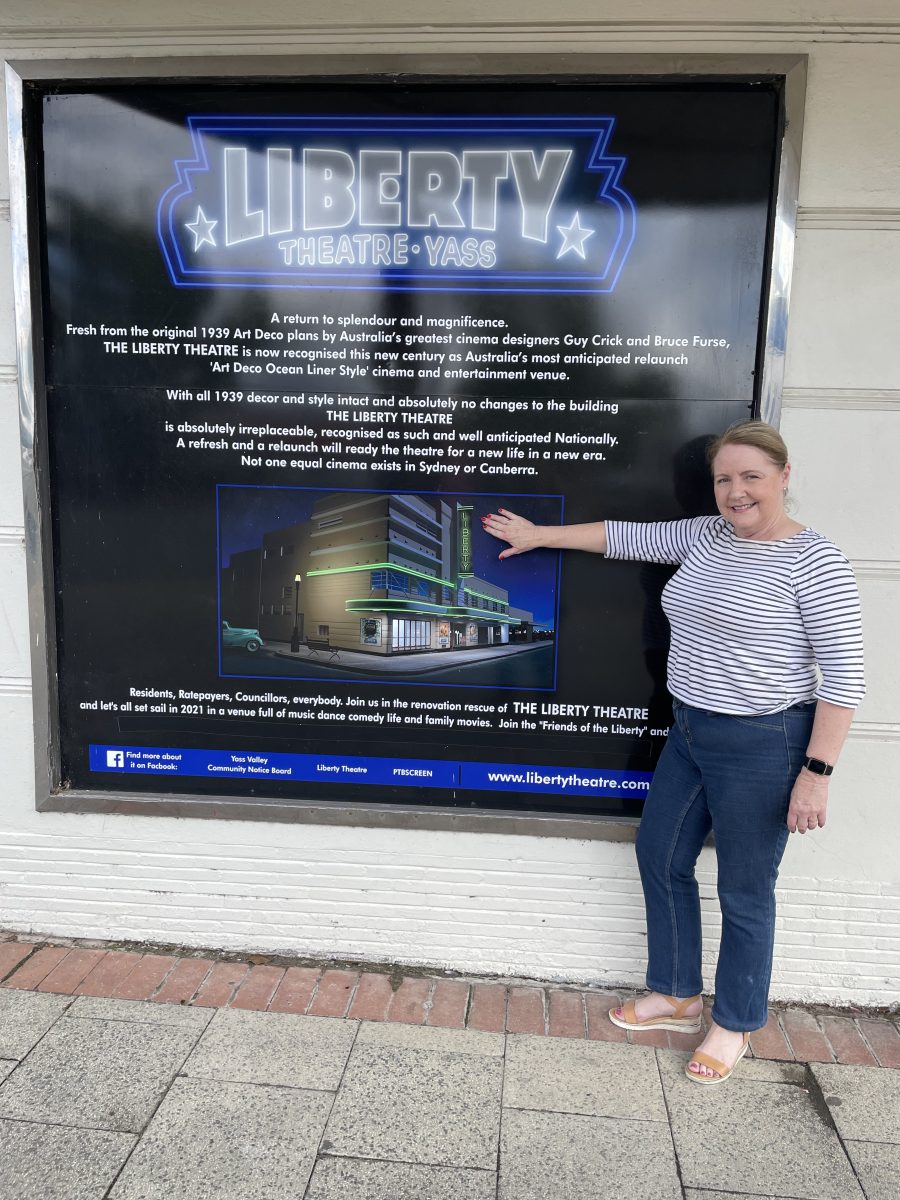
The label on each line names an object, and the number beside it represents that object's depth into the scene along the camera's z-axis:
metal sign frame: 2.52
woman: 2.25
